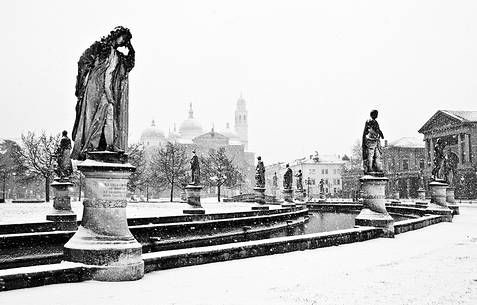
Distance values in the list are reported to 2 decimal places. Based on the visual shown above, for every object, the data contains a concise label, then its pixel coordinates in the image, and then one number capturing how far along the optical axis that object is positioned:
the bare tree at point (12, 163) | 55.94
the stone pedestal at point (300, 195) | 46.34
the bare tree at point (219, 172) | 67.05
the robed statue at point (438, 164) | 24.39
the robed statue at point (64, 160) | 20.00
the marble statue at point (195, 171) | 26.91
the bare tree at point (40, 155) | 52.05
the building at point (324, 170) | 128.62
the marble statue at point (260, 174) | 31.38
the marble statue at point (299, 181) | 45.68
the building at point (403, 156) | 92.00
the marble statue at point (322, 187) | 55.17
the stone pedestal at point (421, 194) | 45.88
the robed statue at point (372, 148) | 15.67
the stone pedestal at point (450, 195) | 29.44
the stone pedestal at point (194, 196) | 26.03
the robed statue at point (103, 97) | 8.61
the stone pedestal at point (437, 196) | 23.42
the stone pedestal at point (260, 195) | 30.48
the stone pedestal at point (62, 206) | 18.31
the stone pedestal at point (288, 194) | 36.62
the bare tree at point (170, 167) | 63.75
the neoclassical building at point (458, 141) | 70.28
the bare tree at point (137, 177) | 57.56
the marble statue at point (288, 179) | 36.38
